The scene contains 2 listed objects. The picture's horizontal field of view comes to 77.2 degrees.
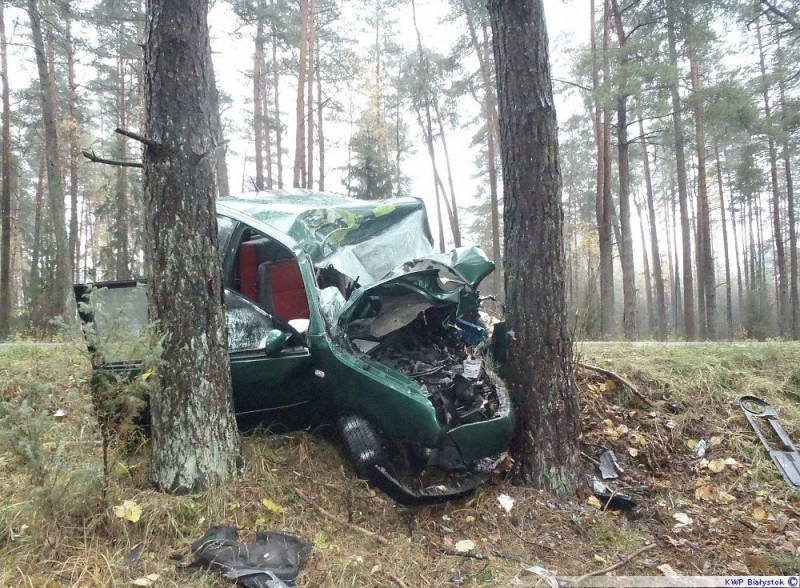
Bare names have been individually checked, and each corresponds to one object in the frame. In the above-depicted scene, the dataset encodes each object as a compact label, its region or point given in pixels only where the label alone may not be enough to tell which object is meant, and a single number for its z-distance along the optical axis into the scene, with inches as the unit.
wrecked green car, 141.3
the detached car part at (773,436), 165.8
